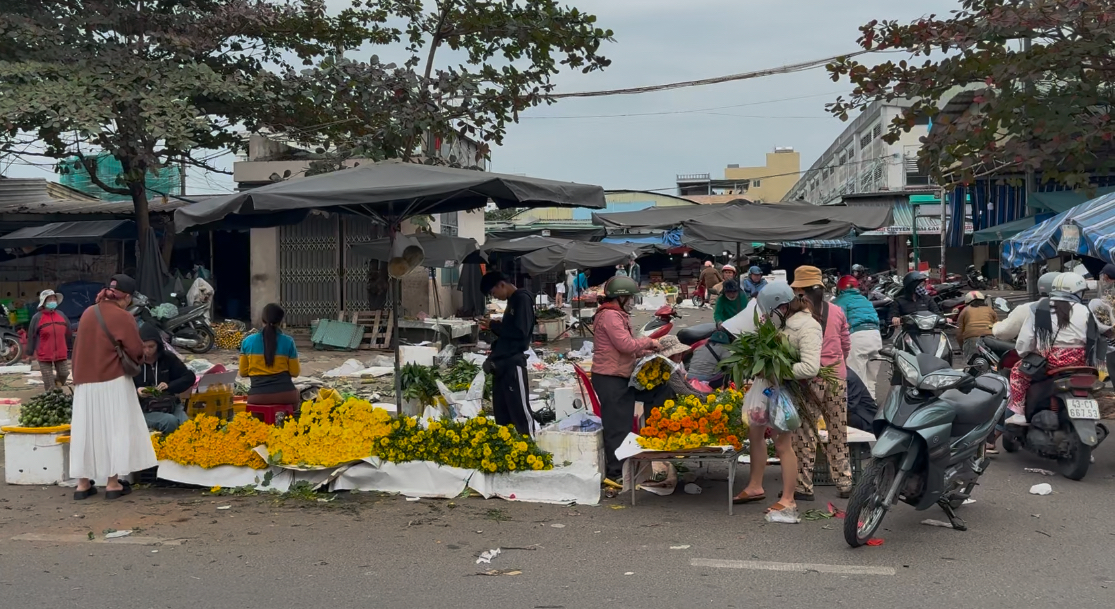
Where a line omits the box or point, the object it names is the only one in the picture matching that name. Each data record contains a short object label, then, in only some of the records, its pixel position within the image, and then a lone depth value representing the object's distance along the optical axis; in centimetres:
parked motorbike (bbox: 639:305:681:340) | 790
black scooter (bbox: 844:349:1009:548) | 564
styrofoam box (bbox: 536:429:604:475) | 711
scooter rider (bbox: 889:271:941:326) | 1024
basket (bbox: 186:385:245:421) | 823
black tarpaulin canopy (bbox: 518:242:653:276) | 1978
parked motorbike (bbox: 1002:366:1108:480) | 724
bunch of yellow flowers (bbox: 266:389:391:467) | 716
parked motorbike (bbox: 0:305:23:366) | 1695
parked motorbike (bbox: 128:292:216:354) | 1708
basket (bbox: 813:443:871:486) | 713
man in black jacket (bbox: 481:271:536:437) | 786
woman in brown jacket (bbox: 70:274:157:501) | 699
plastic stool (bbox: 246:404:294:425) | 805
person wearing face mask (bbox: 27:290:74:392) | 1250
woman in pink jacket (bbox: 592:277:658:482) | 696
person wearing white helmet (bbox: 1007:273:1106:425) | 748
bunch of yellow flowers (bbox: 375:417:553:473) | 699
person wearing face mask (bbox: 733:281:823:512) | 626
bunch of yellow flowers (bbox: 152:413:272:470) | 732
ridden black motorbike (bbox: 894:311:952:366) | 845
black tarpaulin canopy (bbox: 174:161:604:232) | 696
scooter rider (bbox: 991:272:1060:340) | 778
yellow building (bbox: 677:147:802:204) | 7188
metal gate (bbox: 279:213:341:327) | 1942
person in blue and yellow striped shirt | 803
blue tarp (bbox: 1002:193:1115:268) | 1026
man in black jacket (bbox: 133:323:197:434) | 789
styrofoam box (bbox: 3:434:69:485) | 775
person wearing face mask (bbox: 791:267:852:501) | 669
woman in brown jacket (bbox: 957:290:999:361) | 1117
